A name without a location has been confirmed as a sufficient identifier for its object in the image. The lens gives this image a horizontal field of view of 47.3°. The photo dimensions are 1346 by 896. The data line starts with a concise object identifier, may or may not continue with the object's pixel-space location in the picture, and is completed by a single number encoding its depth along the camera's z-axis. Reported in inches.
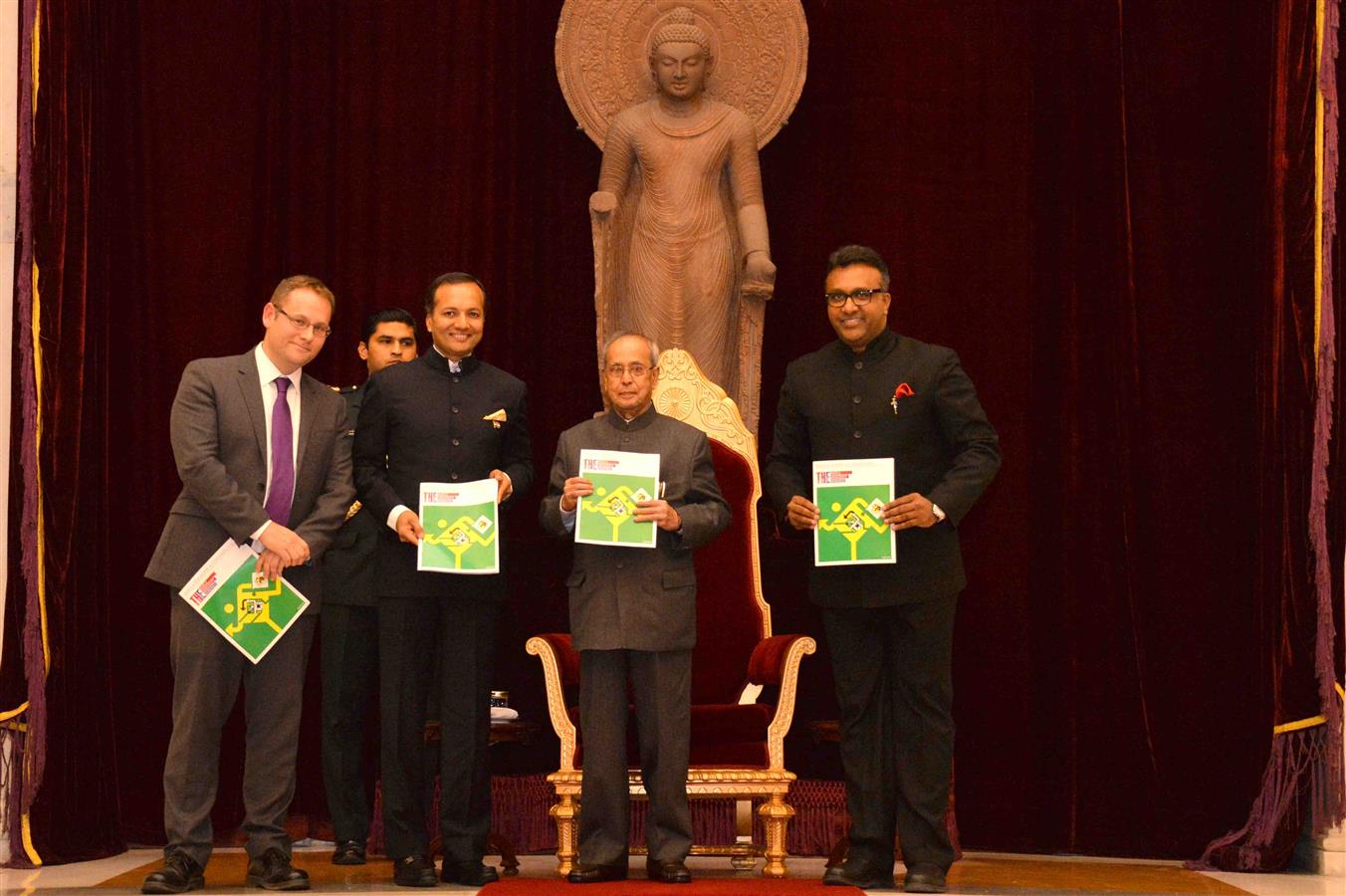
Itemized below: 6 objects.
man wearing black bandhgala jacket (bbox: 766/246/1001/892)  171.9
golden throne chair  188.7
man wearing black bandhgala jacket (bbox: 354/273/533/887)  175.0
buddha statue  241.9
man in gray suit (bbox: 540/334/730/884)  170.1
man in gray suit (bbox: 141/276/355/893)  168.4
